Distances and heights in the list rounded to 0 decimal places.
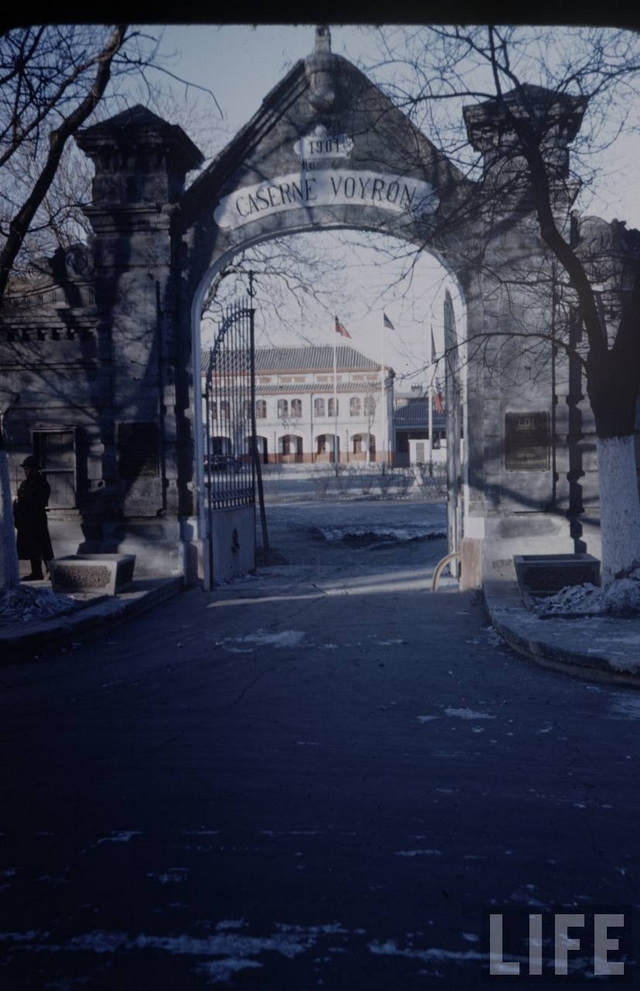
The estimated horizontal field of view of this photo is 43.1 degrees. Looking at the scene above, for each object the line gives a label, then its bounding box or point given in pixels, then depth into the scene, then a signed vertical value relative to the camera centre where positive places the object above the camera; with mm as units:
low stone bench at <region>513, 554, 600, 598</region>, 9141 -1336
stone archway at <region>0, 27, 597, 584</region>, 10961 +2155
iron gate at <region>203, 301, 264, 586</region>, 12070 +316
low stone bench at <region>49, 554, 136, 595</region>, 10047 -1328
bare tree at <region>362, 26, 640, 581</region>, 7914 +1840
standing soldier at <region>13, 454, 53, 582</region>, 11312 -682
